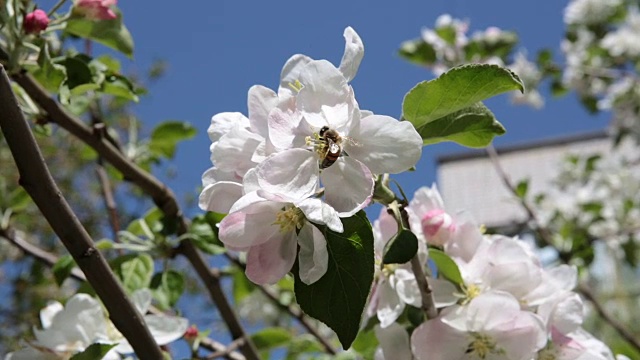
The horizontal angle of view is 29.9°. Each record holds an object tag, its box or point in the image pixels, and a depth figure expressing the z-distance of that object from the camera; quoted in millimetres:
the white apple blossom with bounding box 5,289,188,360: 415
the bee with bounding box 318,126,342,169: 333
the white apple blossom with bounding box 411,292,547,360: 382
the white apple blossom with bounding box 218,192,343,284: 334
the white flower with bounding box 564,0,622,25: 3350
